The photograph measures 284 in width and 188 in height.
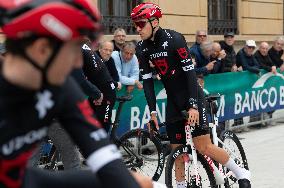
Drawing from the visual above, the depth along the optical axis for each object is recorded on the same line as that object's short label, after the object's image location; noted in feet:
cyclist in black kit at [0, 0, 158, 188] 6.48
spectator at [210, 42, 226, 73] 36.88
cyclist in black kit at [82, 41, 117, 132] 22.39
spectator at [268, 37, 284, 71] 44.78
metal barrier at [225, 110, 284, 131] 38.64
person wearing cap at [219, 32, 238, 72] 39.29
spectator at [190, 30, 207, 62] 35.29
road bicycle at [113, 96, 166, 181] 23.44
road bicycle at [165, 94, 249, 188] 19.08
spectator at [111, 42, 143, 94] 29.45
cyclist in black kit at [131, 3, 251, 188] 18.66
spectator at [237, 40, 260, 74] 40.16
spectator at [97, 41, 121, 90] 27.86
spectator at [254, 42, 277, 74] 42.09
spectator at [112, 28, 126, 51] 33.42
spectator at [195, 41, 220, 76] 35.06
